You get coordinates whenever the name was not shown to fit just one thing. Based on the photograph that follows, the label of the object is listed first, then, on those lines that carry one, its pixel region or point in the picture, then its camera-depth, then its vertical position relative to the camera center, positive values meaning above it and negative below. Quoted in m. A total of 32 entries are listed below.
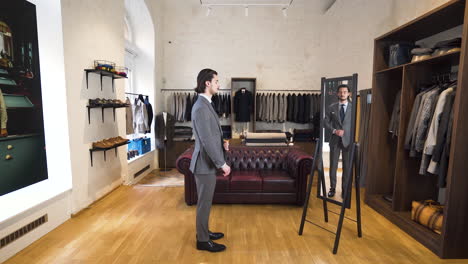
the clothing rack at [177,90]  6.41 +0.59
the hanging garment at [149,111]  5.17 +0.01
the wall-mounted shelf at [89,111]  3.16 +0.00
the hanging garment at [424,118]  2.45 -0.05
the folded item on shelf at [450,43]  2.23 +0.68
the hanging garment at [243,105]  5.99 +0.18
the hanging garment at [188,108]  6.14 +0.09
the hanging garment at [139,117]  4.89 -0.12
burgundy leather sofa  3.31 -1.04
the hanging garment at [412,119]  2.63 -0.07
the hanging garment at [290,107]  6.16 +0.12
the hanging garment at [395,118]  3.04 -0.07
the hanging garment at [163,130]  5.75 -0.46
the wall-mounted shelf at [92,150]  3.23 -0.53
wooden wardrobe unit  2.09 -0.41
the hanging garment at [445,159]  2.18 -0.43
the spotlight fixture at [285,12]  5.68 +2.53
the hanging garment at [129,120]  4.45 -0.17
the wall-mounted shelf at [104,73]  3.14 +0.55
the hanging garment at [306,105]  6.12 +0.19
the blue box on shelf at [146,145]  5.43 -0.80
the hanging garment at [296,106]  6.12 +0.15
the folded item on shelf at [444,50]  2.23 +0.63
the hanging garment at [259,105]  6.16 +0.18
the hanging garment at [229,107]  6.18 +0.11
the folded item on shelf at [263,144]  4.11 -0.56
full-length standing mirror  2.26 -0.18
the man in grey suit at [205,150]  2.03 -0.34
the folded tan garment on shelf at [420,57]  2.57 +0.62
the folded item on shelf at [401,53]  2.90 +0.74
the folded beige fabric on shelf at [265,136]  4.14 -0.42
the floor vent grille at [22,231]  2.07 -1.14
